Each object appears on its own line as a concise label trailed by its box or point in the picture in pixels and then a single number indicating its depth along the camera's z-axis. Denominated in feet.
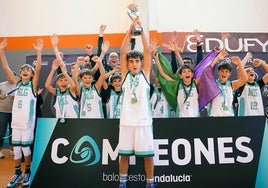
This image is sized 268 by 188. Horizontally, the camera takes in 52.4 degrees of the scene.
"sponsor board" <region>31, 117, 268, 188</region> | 8.78
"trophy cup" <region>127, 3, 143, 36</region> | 8.68
